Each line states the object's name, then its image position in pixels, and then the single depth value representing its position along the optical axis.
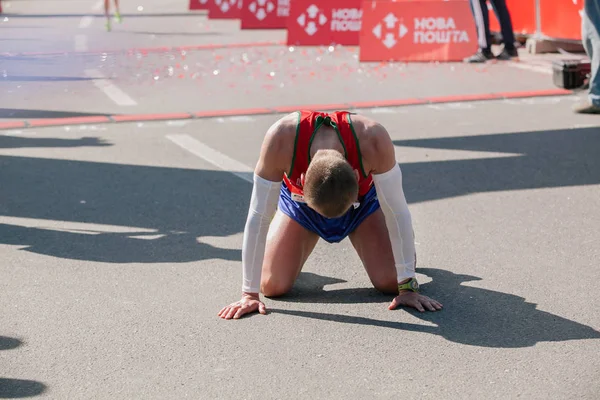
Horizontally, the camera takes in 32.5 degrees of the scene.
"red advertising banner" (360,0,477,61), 14.33
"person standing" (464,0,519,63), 13.92
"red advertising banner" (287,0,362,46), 16.80
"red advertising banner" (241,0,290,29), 20.73
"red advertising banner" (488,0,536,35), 15.01
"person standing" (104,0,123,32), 21.08
